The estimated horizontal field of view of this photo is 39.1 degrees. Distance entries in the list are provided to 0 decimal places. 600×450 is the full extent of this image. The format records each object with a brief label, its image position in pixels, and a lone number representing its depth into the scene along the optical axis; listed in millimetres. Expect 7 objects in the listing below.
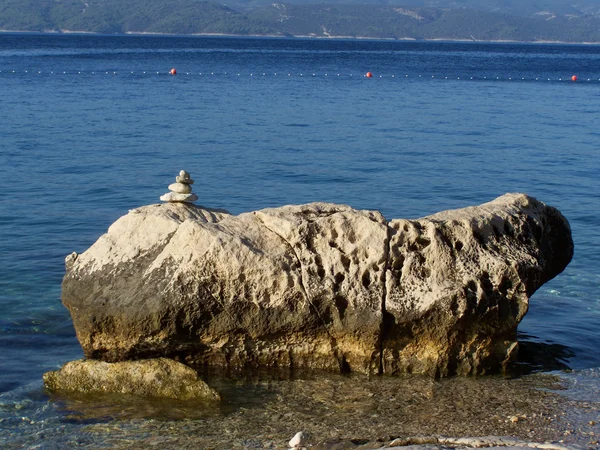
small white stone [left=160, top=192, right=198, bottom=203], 9945
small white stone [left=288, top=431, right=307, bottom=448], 7496
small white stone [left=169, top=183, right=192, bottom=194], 9984
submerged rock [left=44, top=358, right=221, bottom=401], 8766
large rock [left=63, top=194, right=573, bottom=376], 9023
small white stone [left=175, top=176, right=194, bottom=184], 10031
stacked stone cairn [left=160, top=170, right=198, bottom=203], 9953
